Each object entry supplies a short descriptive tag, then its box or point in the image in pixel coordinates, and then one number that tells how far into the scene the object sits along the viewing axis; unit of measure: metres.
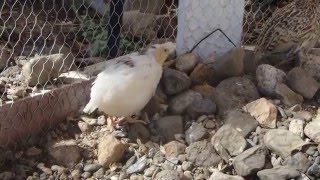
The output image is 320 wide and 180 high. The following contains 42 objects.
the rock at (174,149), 2.14
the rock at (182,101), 2.31
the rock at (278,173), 1.95
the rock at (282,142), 2.07
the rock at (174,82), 2.36
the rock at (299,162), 2.02
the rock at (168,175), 1.97
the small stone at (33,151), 2.15
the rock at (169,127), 2.23
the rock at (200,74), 2.46
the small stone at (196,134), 2.17
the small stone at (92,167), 2.10
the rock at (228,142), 2.09
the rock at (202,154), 2.08
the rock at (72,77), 2.36
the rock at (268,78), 2.36
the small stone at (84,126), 2.26
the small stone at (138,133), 2.23
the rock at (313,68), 2.55
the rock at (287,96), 2.33
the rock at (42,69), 2.25
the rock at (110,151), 2.11
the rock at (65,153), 2.12
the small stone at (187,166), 2.07
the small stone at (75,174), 2.07
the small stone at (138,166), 2.08
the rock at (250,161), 1.99
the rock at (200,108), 2.27
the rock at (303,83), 2.39
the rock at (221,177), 1.99
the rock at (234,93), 2.32
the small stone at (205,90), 2.39
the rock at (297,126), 2.15
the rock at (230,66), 2.43
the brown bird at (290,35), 2.56
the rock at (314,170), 2.01
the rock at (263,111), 2.22
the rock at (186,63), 2.49
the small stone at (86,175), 2.08
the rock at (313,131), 2.11
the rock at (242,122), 2.19
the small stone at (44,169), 2.08
